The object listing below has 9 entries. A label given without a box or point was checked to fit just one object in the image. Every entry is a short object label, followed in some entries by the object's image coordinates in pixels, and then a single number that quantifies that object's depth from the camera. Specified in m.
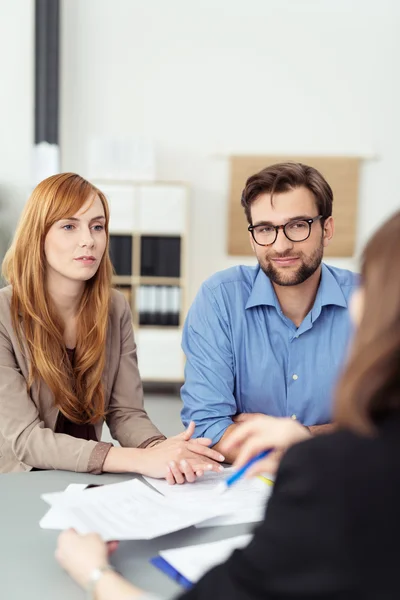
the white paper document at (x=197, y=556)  1.02
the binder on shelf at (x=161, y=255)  4.97
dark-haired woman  0.61
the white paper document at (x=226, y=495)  1.23
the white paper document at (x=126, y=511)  1.11
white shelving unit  4.92
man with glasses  1.86
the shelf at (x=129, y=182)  4.92
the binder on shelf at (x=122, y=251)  4.97
